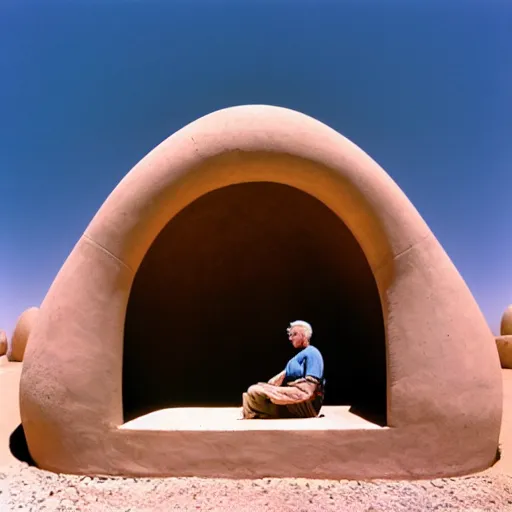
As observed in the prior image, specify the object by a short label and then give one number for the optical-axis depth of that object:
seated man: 4.92
